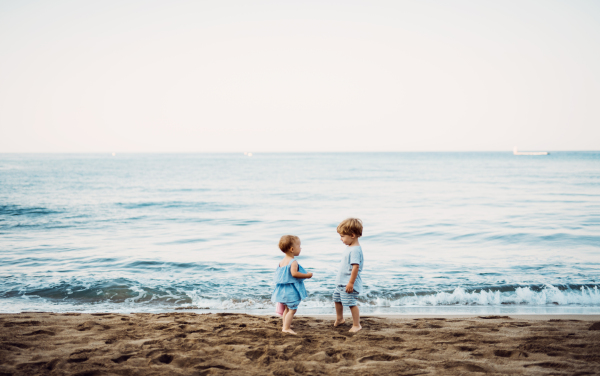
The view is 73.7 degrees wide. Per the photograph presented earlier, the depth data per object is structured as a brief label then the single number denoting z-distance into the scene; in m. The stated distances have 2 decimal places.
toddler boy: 4.61
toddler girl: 4.58
